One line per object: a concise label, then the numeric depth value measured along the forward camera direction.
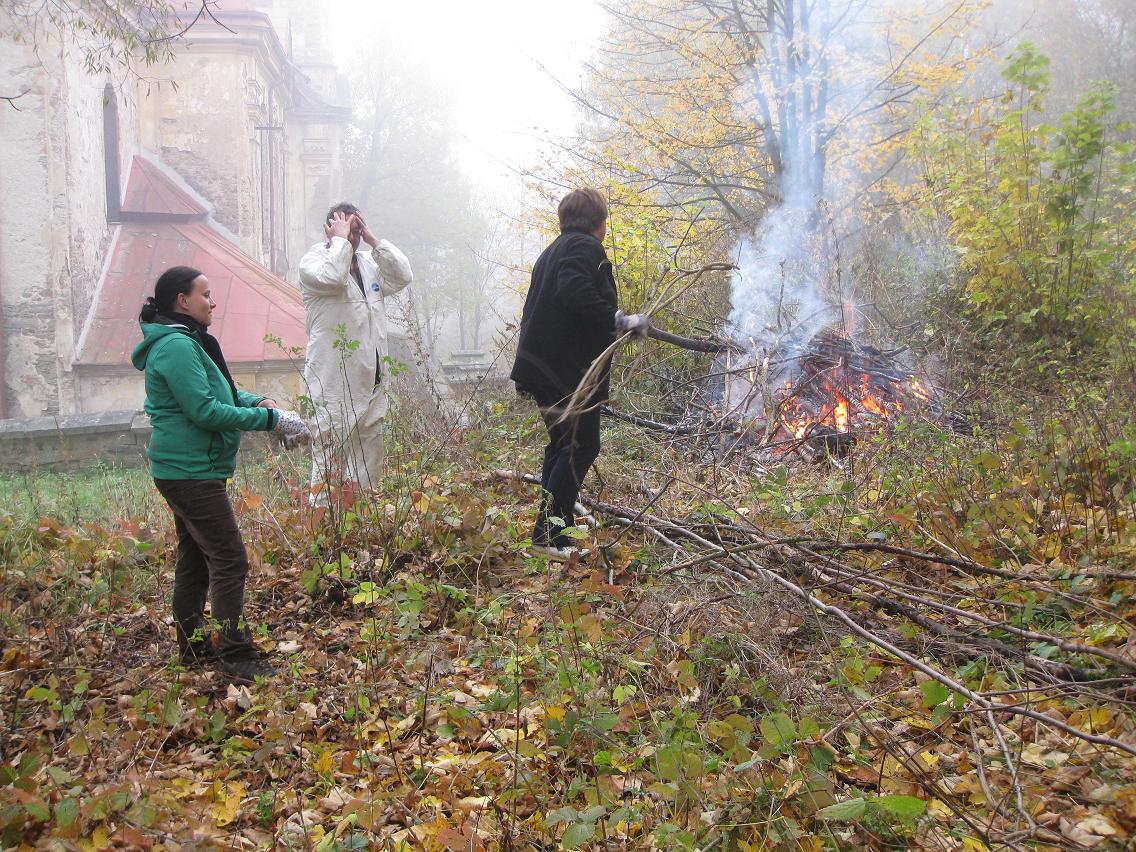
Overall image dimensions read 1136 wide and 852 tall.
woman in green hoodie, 3.63
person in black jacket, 4.73
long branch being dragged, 2.68
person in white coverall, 6.01
